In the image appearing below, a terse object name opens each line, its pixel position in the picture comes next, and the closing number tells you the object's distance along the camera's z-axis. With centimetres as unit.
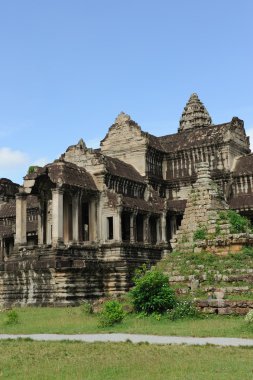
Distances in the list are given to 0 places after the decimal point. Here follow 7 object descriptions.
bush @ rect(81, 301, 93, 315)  2397
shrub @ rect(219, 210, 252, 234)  2563
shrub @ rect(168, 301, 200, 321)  2033
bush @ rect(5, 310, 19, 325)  2239
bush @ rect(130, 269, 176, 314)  2117
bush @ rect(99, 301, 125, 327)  1956
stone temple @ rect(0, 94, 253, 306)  3538
